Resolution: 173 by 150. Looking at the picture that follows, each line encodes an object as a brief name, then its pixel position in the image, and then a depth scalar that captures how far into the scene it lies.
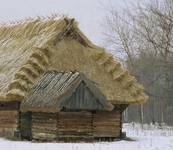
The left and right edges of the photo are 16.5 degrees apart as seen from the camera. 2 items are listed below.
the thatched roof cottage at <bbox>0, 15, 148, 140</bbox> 26.86
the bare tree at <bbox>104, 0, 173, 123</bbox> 40.88
